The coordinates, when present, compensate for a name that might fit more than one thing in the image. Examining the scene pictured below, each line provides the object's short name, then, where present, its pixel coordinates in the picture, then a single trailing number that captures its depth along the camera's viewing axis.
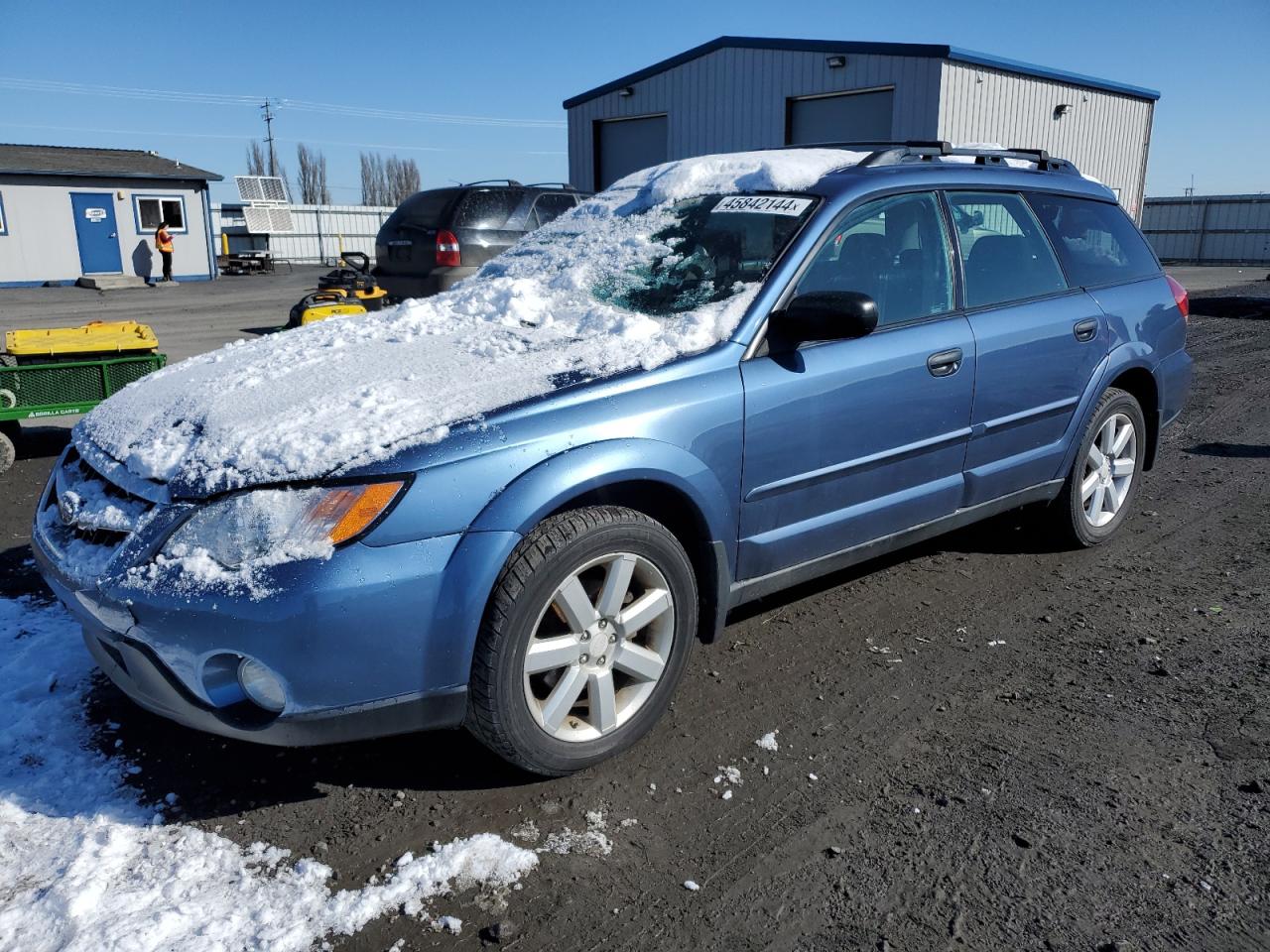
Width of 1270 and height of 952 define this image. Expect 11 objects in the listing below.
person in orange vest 26.24
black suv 10.31
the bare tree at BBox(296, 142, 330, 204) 76.38
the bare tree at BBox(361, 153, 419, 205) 79.25
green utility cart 6.36
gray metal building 17.84
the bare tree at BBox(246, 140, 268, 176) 76.19
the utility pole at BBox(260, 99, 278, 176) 75.88
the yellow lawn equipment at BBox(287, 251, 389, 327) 8.64
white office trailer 25.31
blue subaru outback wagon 2.44
